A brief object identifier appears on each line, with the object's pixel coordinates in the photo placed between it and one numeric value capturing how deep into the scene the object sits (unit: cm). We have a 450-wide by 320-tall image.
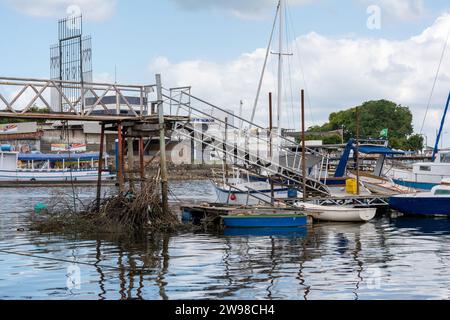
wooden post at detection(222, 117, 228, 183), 3548
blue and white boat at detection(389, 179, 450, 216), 4078
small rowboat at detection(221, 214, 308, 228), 3272
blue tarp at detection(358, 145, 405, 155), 4866
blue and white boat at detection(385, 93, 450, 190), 4888
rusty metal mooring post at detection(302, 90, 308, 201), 3592
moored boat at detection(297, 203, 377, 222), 3722
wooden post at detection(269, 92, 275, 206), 3700
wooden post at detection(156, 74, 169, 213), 3174
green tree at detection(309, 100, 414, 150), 15138
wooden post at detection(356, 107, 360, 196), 4186
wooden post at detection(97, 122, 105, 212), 3323
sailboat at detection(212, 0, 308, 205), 4188
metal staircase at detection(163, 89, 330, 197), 3450
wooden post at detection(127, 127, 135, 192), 3397
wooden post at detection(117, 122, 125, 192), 3262
